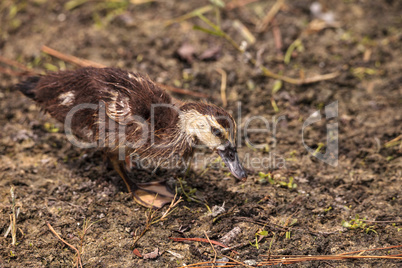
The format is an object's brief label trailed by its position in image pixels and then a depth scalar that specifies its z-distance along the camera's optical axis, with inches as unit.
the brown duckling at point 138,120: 279.9
